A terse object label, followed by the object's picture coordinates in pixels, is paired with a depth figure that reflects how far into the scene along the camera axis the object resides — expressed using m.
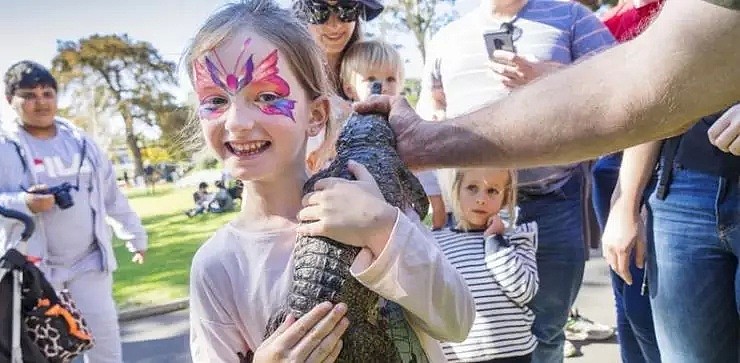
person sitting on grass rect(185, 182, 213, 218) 10.34
